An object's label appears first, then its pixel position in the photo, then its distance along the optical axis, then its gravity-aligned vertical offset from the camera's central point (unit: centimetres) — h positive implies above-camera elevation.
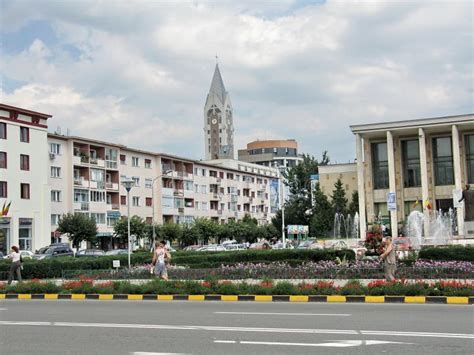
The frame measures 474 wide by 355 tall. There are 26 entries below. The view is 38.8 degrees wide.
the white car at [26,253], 5126 -156
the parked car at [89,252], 5152 -167
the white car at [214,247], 5759 -176
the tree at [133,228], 7262 +15
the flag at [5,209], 6081 +222
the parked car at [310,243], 5332 -158
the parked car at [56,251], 5001 -143
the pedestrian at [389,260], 2065 -119
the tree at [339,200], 8475 +293
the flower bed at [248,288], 1788 -181
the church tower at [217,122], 17050 +2678
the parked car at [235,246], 6275 -187
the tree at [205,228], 8619 -10
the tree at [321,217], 8219 +84
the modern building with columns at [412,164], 7144 +629
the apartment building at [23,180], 6172 +506
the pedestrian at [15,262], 2578 -111
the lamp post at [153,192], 8683 +476
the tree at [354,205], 8509 +226
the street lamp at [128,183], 3161 +219
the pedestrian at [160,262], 2406 -119
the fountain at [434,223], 5817 -30
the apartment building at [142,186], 7200 +566
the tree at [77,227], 6556 +44
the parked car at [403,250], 2820 -130
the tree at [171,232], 7850 -39
